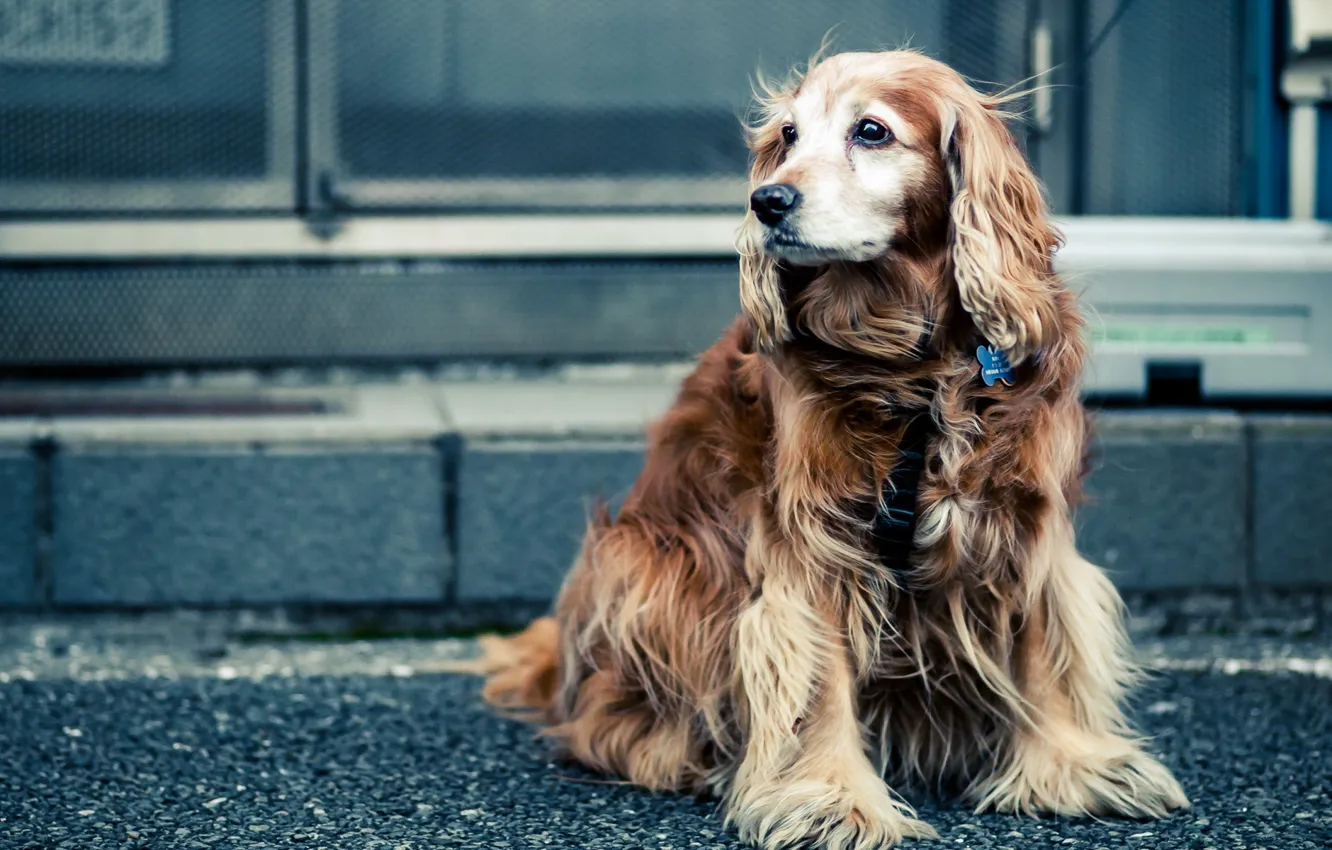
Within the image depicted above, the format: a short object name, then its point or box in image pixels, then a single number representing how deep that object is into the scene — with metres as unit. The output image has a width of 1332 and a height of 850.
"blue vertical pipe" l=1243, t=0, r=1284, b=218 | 4.60
